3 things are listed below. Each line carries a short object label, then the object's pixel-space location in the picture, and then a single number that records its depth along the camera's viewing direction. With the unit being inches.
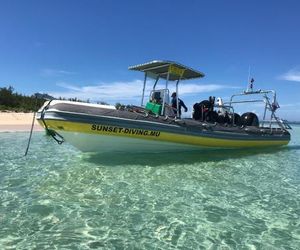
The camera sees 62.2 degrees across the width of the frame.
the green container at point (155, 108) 328.4
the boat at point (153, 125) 260.6
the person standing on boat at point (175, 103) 348.4
